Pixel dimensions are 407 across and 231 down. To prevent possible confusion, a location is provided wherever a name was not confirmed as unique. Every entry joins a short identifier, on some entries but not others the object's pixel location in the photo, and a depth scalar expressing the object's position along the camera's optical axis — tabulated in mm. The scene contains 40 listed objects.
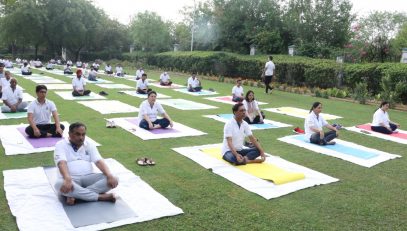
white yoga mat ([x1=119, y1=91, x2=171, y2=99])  14297
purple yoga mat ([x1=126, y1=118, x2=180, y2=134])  8289
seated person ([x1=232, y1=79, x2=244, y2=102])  13625
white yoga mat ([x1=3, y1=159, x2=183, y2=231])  3918
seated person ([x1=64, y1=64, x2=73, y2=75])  23088
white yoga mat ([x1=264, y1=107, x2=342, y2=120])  11531
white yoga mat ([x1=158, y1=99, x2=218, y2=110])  12151
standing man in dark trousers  17078
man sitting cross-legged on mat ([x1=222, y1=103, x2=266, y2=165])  6027
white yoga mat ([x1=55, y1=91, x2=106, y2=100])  12891
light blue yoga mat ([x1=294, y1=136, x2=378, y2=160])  7155
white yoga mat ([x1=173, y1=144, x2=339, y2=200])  5135
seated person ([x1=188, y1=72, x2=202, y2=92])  16438
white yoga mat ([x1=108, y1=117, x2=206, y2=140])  7946
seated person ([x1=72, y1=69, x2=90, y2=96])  13175
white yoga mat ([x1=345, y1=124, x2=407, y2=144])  8656
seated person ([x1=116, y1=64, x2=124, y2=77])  23484
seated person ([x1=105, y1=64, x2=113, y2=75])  24141
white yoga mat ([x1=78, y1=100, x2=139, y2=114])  10789
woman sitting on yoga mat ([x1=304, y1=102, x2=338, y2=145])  7719
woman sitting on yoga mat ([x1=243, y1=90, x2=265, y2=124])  9750
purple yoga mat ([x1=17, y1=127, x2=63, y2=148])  6779
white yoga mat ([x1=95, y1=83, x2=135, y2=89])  16884
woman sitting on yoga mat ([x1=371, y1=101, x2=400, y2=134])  9250
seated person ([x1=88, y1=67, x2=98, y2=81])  19144
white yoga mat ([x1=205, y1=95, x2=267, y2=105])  13938
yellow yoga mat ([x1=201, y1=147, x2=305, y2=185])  5492
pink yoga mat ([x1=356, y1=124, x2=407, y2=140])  9108
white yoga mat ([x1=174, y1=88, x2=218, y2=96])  16000
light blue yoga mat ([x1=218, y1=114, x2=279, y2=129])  9521
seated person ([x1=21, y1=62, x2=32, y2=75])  21094
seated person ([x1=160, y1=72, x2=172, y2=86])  18547
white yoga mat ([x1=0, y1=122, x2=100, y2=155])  6395
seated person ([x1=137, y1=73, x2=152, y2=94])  14859
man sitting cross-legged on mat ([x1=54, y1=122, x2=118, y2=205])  4312
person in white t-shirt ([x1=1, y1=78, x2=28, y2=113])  9766
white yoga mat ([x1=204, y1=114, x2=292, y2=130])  9447
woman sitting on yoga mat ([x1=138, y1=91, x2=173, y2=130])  8484
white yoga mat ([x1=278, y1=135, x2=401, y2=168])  6855
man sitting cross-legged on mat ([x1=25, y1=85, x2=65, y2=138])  7105
